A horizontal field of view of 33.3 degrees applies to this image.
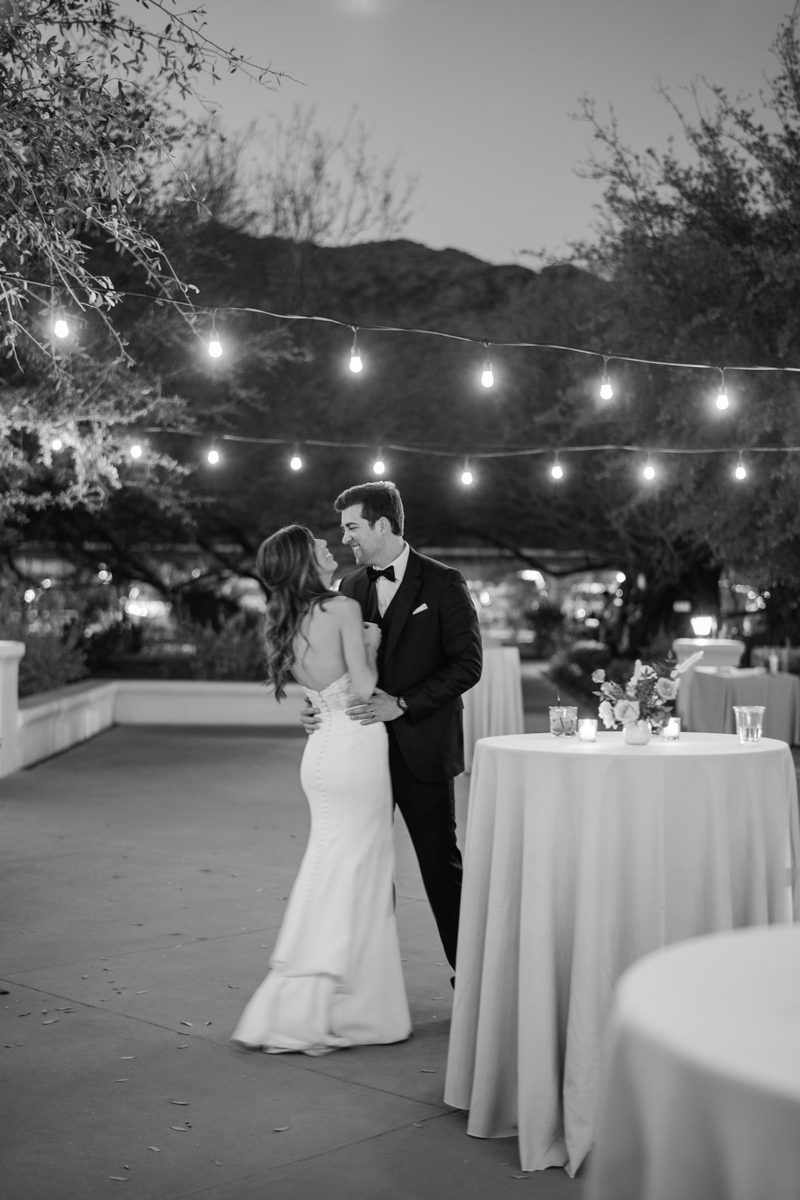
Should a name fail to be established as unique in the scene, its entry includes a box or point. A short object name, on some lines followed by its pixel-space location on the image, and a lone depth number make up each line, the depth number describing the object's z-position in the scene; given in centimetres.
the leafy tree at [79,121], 640
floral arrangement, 444
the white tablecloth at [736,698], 1538
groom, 505
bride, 470
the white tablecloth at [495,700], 1373
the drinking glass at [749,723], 441
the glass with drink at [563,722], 457
